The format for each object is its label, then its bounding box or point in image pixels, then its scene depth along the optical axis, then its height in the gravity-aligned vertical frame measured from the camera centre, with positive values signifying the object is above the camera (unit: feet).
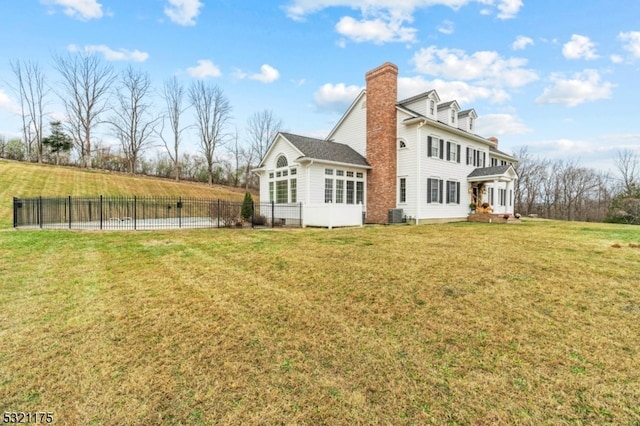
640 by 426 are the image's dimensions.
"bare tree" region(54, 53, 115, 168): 107.34 +45.95
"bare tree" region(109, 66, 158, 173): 116.37 +41.31
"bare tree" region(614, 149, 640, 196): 118.01 +18.78
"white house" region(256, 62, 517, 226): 51.21 +8.97
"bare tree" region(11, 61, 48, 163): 109.31 +43.95
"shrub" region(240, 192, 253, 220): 49.77 +0.12
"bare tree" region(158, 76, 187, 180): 119.65 +42.83
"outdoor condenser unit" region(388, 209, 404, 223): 54.90 -1.21
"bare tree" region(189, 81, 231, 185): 123.34 +42.10
